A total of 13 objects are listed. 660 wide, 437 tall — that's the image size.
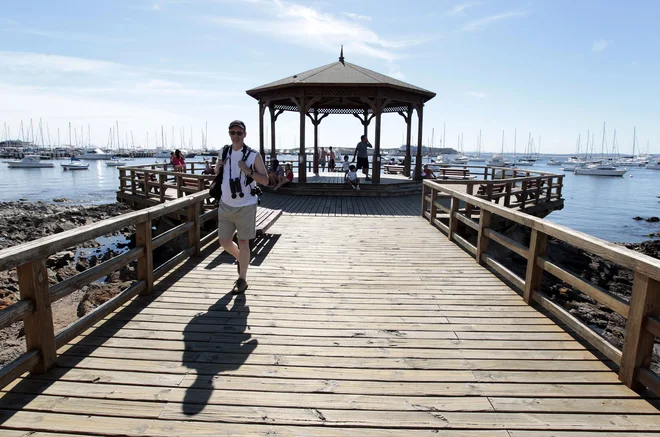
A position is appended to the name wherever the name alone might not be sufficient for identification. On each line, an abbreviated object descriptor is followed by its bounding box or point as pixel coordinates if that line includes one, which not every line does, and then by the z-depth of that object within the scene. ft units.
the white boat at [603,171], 234.17
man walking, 13.74
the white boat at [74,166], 211.20
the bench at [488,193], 31.31
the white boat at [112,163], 265.09
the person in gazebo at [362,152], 47.67
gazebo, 44.55
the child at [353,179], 43.55
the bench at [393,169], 68.15
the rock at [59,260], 37.17
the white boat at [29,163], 216.33
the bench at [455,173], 59.93
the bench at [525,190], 36.23
